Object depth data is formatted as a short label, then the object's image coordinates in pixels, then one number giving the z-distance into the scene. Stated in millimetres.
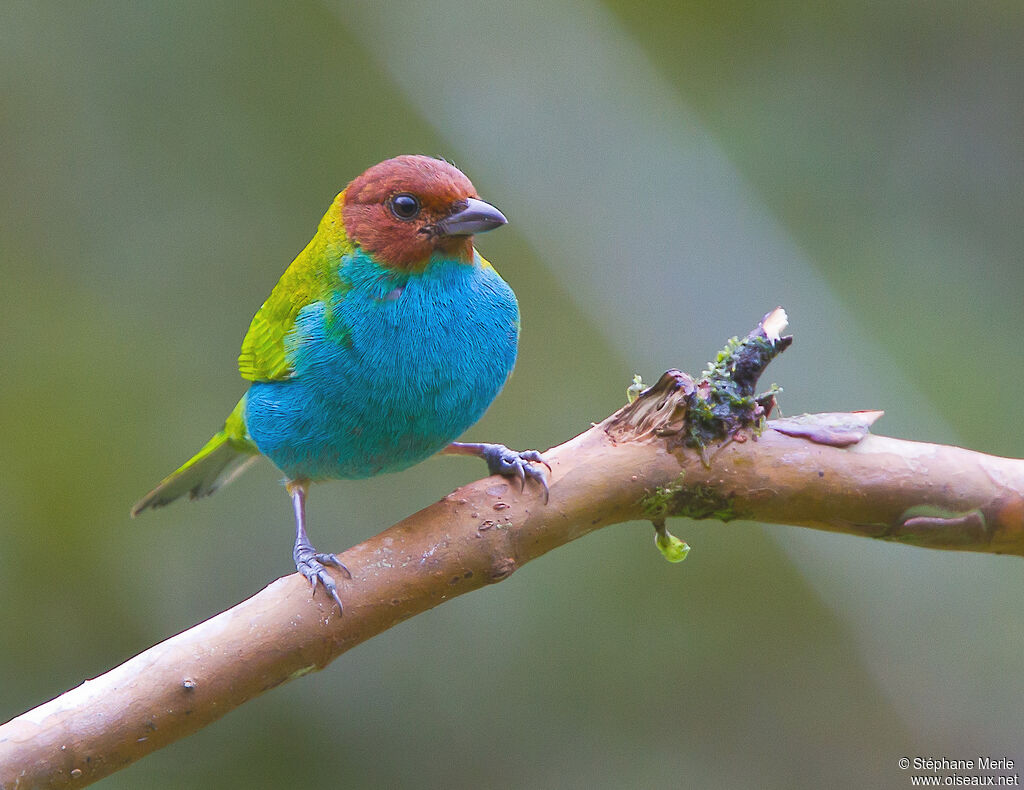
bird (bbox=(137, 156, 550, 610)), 5121
